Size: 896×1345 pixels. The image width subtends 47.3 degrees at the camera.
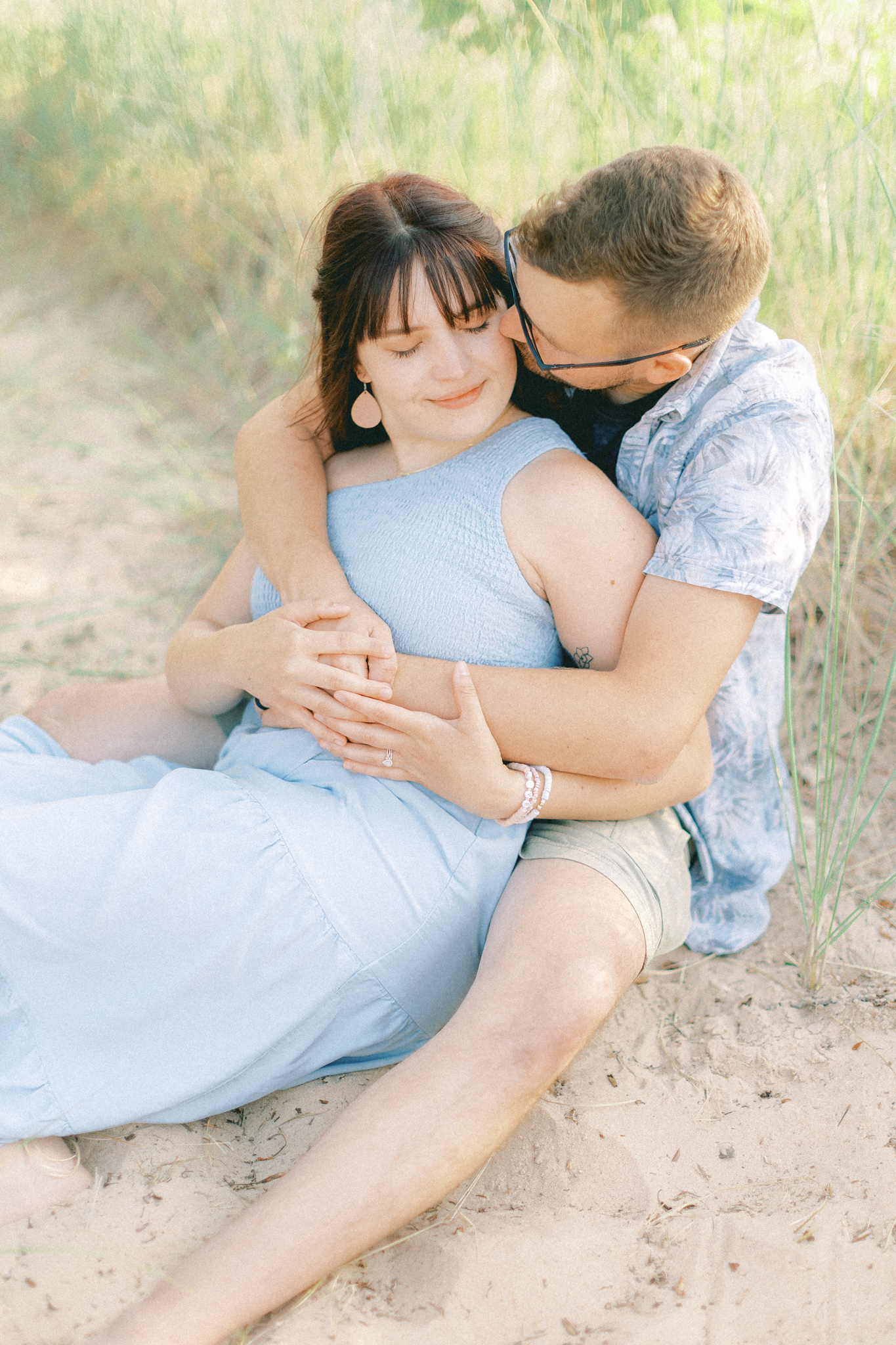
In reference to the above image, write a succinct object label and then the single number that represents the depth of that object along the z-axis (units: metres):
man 1.33
